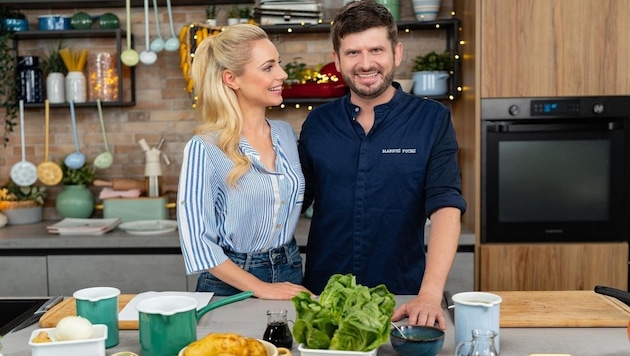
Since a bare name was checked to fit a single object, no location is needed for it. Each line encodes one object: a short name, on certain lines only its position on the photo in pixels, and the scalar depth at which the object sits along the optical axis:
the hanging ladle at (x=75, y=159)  3.95
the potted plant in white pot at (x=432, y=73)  3.74
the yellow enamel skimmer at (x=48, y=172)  3.92
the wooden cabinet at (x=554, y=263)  3.45
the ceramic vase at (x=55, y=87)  3.91
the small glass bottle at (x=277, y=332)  1.60
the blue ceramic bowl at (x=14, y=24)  3.94
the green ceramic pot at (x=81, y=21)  3.90
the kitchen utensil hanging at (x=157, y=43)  3.90
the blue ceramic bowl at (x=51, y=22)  3.92
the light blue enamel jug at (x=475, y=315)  1.55
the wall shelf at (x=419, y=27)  3.71
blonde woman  2.10
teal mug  1.64
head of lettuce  1.41
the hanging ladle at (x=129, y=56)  3.88
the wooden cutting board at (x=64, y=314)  1.81
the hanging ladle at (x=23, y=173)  3.91
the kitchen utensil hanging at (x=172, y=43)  3.88
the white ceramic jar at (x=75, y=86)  3.89
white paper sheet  1.86
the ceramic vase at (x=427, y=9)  3.78
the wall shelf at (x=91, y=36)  3.87
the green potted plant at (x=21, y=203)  3.85
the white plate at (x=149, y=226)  3.51
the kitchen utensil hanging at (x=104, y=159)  3.97
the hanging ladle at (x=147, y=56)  3.92
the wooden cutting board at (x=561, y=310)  1.78
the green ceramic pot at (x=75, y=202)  3.91
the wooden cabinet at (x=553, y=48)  3.39
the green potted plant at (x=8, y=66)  3.92
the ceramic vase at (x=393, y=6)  3.72
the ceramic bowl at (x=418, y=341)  1.52
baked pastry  1.39
